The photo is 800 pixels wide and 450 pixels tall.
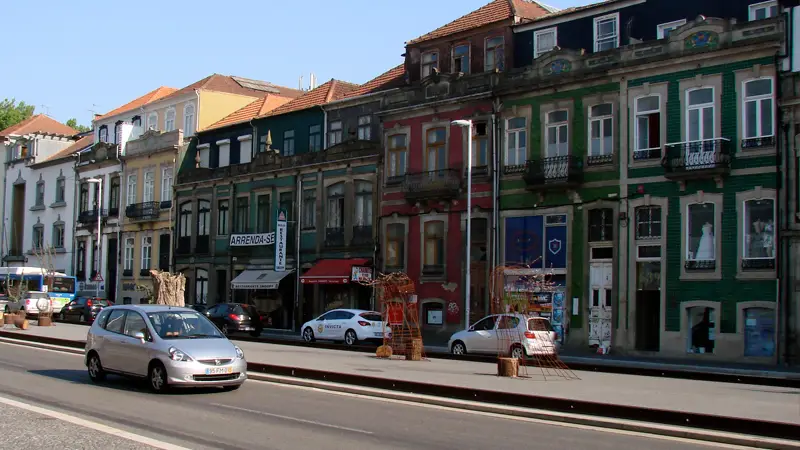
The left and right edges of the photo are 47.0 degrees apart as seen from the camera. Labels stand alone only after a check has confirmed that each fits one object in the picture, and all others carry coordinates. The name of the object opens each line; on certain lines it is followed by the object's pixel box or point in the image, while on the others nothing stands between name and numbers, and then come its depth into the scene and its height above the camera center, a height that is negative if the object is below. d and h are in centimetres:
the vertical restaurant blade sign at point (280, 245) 5056 +162
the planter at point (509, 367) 2212 -215
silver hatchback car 1753 -150
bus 6091 -61
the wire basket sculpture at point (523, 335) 2219 -173
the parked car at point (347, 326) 3672 -207
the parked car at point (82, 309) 5191 -212
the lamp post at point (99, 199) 6387 +536
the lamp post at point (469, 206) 3619 +289
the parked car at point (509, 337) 2662 -189
